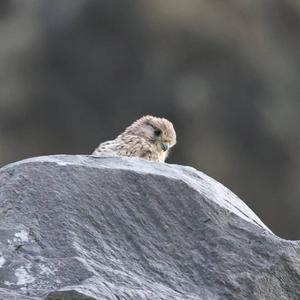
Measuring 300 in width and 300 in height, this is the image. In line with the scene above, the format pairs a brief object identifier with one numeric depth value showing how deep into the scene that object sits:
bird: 16.28
